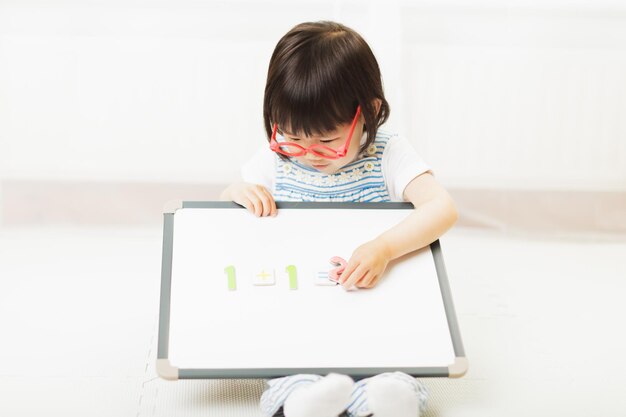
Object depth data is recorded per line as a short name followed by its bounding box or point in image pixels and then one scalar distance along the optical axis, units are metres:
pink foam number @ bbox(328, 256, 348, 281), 1.28
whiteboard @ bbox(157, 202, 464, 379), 1.18
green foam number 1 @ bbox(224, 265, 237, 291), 1.27
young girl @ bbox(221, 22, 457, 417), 1.25
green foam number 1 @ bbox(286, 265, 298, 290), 1.27
